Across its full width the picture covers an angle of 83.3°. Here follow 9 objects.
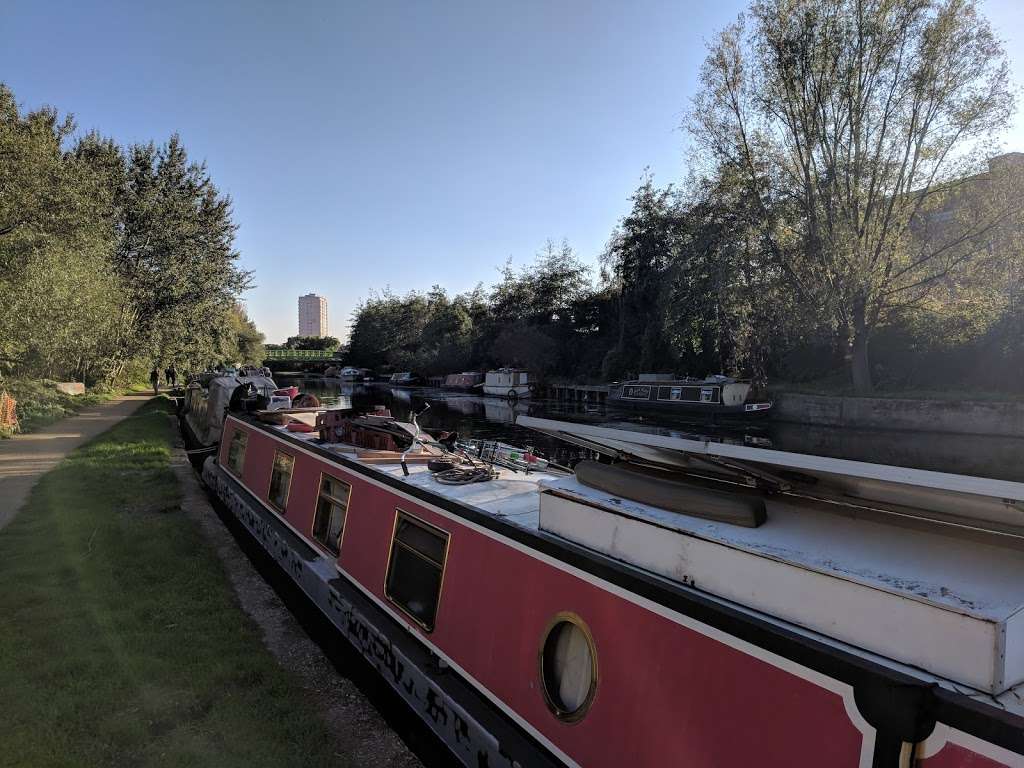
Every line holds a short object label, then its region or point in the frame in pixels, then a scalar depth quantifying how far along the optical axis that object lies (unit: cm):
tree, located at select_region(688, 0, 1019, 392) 1994
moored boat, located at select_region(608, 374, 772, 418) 2512
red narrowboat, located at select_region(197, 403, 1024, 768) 172
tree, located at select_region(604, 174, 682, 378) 3781
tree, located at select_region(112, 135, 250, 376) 2598
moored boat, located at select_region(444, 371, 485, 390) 4790
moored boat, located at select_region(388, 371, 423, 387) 5662
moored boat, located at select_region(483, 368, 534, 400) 4088
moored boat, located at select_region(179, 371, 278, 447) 1530
